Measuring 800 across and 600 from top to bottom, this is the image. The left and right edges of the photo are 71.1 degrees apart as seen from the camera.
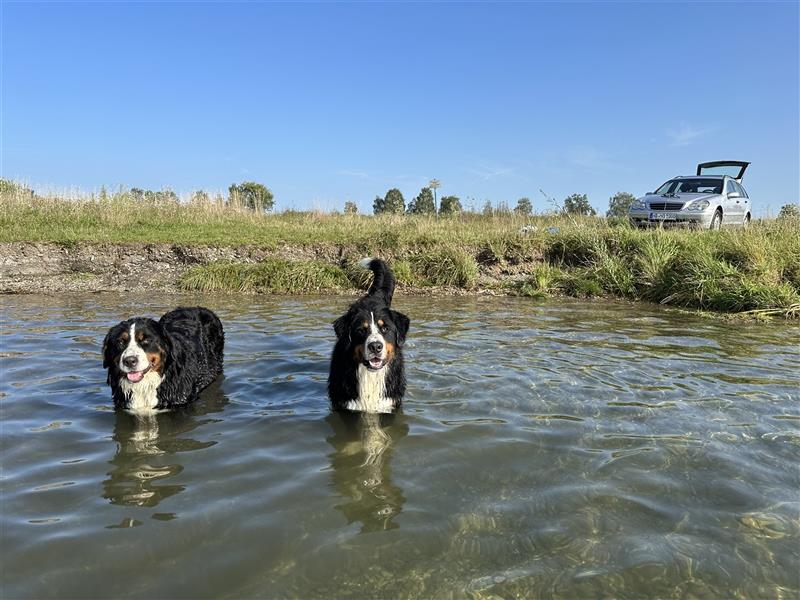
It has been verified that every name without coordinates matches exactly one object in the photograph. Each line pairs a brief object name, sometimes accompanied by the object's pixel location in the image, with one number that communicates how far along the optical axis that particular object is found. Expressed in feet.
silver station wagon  53.88
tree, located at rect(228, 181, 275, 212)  69.41
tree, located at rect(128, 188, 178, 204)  64.49
